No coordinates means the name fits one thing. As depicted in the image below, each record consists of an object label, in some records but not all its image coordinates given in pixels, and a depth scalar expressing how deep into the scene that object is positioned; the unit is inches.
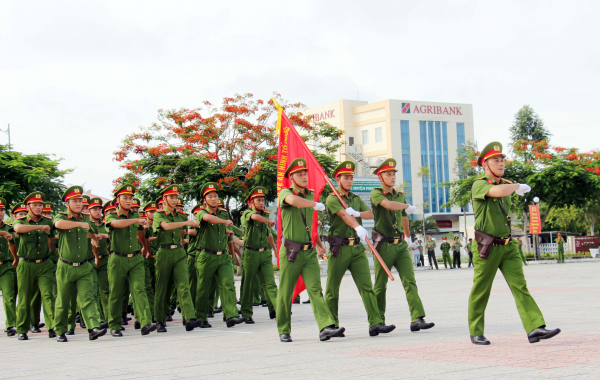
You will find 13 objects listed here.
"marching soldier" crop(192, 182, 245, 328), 420.2
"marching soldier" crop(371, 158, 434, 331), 349.1
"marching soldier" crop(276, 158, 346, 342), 326.6
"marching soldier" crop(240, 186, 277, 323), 446.9
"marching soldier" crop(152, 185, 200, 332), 403.5
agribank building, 2896.2
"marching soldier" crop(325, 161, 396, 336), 335.3
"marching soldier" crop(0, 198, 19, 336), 421.7
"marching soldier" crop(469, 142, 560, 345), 282.2
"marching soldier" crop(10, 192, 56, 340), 404.8
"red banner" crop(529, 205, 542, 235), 1446.9
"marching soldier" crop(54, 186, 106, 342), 374.3
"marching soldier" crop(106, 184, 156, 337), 384.5
